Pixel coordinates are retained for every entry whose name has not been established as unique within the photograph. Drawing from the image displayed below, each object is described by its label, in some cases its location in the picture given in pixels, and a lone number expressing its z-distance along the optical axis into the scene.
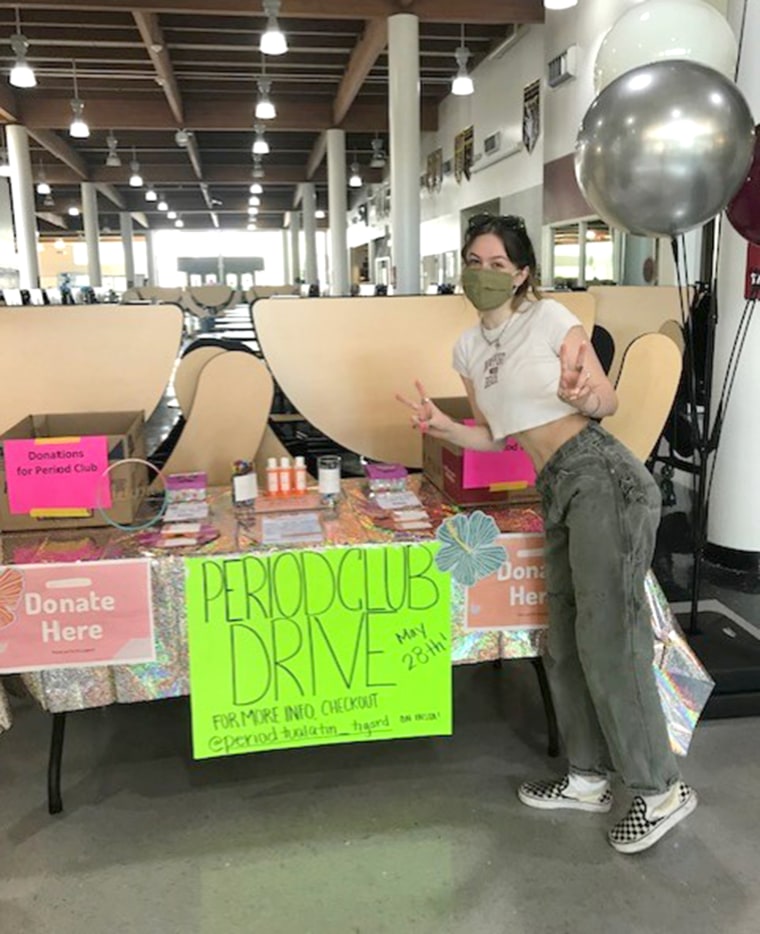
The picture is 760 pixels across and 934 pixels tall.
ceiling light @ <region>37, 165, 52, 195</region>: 18.71
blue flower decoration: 1.97
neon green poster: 1.89
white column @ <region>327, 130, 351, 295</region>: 12.94
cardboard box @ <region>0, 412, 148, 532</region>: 2.06
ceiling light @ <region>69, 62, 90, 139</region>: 10.05
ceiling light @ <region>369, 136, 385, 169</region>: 13.76
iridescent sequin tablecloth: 1.89
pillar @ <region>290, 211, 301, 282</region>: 28.47
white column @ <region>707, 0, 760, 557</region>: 3.24
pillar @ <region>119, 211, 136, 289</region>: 25.81
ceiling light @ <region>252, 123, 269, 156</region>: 12.38
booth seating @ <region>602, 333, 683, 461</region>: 2.56
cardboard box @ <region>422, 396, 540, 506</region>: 2.24
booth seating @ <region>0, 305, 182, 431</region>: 2.70
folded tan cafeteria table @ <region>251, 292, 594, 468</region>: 2.84
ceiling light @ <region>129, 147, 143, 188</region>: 15.95
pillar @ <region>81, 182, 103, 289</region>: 19.05
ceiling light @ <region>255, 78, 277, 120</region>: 9.28
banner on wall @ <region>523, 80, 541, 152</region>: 8.52
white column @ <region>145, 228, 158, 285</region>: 32.25
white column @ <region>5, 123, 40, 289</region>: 12.00
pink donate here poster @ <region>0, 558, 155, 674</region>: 1.84
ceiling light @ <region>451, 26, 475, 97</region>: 8.37
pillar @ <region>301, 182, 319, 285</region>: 20.47
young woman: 1.77
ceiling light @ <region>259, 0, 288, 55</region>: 6.51
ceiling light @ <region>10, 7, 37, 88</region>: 7.38
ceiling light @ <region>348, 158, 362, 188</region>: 15.68
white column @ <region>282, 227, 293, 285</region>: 32.62
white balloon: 2.37
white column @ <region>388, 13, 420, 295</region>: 7.40
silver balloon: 1.93
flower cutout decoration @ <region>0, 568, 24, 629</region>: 1.83
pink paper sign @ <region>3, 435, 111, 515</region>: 2.00
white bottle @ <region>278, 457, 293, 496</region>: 2.34
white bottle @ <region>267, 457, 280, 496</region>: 2.33
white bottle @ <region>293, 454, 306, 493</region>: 2.36
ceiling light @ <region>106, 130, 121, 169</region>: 13.15
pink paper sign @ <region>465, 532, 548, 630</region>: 2.02
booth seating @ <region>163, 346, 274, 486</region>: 2.56
